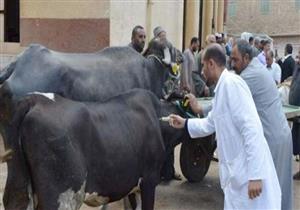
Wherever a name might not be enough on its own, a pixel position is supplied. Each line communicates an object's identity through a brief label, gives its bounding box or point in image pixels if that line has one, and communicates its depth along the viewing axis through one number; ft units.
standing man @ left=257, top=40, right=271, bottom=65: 34.59
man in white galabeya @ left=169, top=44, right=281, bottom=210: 14.29
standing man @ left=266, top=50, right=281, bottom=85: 35.55
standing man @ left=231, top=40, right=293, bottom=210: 17.42
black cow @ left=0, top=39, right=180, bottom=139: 21.18
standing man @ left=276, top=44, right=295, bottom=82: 47.42
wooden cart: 26.37
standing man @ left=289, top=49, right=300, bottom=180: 29.84
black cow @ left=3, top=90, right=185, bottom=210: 15.23
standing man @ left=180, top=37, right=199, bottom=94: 35.98
